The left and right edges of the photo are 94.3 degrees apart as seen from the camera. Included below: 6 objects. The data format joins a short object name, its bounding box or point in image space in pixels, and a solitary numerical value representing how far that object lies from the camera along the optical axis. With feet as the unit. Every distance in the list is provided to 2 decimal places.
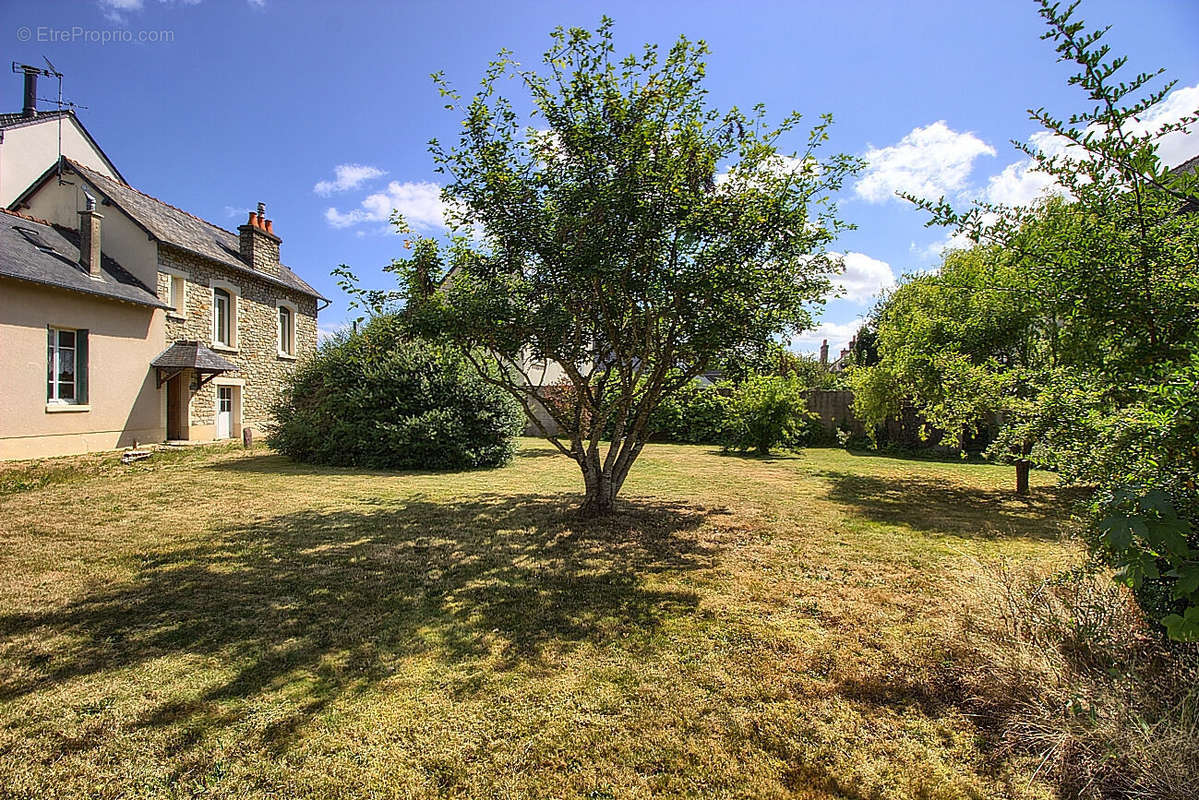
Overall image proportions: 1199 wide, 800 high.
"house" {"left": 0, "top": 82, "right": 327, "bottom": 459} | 36.58
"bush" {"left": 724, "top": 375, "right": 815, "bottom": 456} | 47.44
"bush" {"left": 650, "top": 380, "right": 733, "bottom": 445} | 27.37
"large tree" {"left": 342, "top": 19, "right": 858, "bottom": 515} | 18.04
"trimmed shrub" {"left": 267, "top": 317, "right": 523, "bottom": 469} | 39.04
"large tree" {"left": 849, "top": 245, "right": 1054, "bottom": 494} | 23.99
